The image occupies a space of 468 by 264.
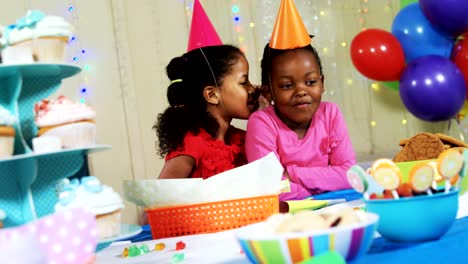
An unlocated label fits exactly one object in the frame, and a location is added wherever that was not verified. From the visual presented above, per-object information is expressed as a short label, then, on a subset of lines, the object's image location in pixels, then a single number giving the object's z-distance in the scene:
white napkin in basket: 1.22
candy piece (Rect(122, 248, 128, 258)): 1.07
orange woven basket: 1.23
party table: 0.78
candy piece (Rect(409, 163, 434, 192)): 0.85
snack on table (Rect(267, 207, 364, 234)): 0.69
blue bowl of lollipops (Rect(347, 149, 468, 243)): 0.84
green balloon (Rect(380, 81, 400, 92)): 2.56
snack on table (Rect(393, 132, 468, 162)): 1.24
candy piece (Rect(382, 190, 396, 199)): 0.86
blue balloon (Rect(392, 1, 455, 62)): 2.35
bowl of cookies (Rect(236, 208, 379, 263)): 0.66
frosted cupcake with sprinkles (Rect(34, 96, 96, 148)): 0.92
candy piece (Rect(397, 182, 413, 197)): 0.86
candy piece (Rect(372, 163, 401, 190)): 0.85
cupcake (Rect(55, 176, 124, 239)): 0.89
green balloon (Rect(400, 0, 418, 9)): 2.57
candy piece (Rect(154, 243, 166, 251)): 1.11
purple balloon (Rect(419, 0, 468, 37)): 2.20
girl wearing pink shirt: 1.84
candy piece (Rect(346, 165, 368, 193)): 0.83
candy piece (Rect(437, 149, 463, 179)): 0.86
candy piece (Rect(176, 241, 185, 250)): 1.07
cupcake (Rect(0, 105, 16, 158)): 0.87
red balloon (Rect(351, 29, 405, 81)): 2.37
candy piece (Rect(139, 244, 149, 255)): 1.08
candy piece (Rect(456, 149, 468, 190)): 0.88
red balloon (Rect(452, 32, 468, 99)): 2.35
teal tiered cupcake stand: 0.94
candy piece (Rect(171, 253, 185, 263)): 0.93
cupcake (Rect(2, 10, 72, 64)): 0.91
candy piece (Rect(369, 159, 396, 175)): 0.86
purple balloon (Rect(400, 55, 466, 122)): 2.28
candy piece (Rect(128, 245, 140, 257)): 1.07
